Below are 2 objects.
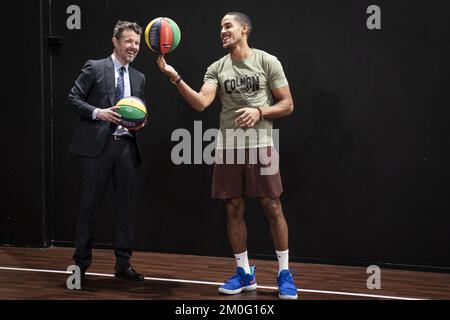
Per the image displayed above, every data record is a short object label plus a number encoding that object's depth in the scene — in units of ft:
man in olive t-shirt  14.34
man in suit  15.11
